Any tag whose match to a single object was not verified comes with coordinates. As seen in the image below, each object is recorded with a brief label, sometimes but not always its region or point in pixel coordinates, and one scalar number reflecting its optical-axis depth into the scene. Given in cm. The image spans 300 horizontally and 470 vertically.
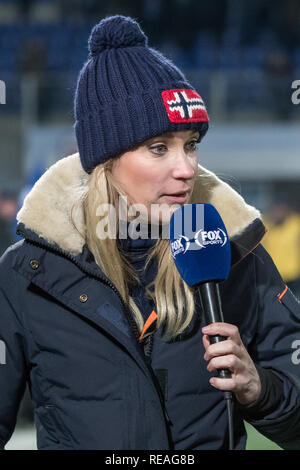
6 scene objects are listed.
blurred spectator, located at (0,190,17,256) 1398
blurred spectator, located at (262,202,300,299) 1764
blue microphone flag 325
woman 358
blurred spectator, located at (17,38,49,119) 2664
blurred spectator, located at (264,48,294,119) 2305
